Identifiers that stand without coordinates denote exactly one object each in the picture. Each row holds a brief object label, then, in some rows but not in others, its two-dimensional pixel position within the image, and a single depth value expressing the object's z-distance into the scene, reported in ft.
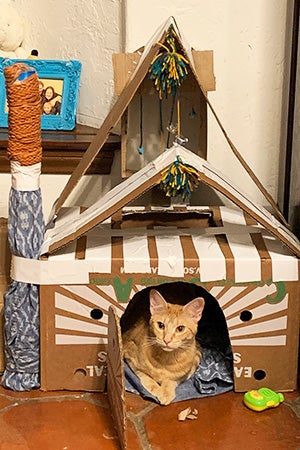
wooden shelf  5.90
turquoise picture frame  6.24
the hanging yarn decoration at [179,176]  4.66
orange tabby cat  4.94
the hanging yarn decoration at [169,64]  4.84
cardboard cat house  4.83
